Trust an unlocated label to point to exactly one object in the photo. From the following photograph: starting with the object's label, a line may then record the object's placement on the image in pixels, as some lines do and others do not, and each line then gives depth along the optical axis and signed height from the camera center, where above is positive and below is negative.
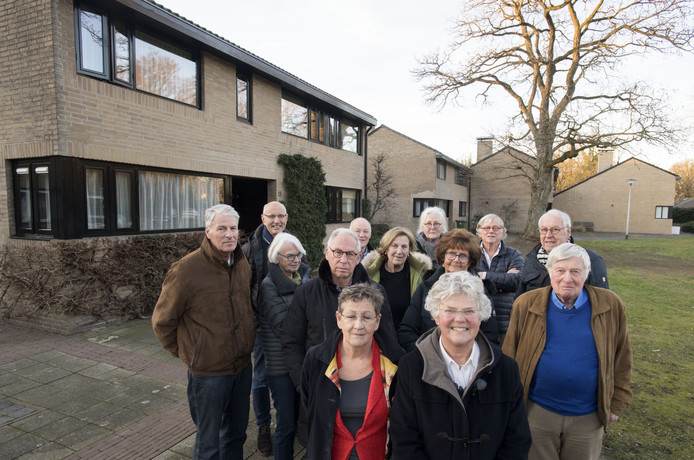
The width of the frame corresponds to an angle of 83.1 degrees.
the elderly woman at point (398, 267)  3.22 -0.47
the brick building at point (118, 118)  6.29 +1.78
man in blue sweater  2.34 -0.90
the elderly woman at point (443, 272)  2.71 -0.48
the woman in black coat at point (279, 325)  2.82 -0.86
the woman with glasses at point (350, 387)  2.12 -0.97
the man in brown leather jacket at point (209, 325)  2.62 -0.78
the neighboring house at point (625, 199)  37.75 +1.38
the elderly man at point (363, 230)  4.06 -0.19
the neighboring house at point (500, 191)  34.44 +1.94
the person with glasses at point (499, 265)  3.32 -0.48
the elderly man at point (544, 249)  3.08 -0.31
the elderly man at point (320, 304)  2.57 -0.62
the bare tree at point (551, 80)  18.36 +7.21
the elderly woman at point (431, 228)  4.12 -0.17
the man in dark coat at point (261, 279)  3.29 -0.59
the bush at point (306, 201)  12.04 +0.35
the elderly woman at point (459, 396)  1.85 -0.88
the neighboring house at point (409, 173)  26.34 +2.68
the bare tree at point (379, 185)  23.37 +1.71
